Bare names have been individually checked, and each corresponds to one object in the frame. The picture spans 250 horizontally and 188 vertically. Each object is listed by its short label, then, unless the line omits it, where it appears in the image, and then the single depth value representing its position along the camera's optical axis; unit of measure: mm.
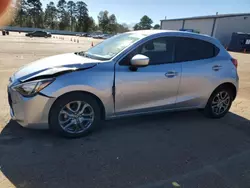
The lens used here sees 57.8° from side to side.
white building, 45188
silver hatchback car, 3145
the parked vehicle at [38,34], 47844
